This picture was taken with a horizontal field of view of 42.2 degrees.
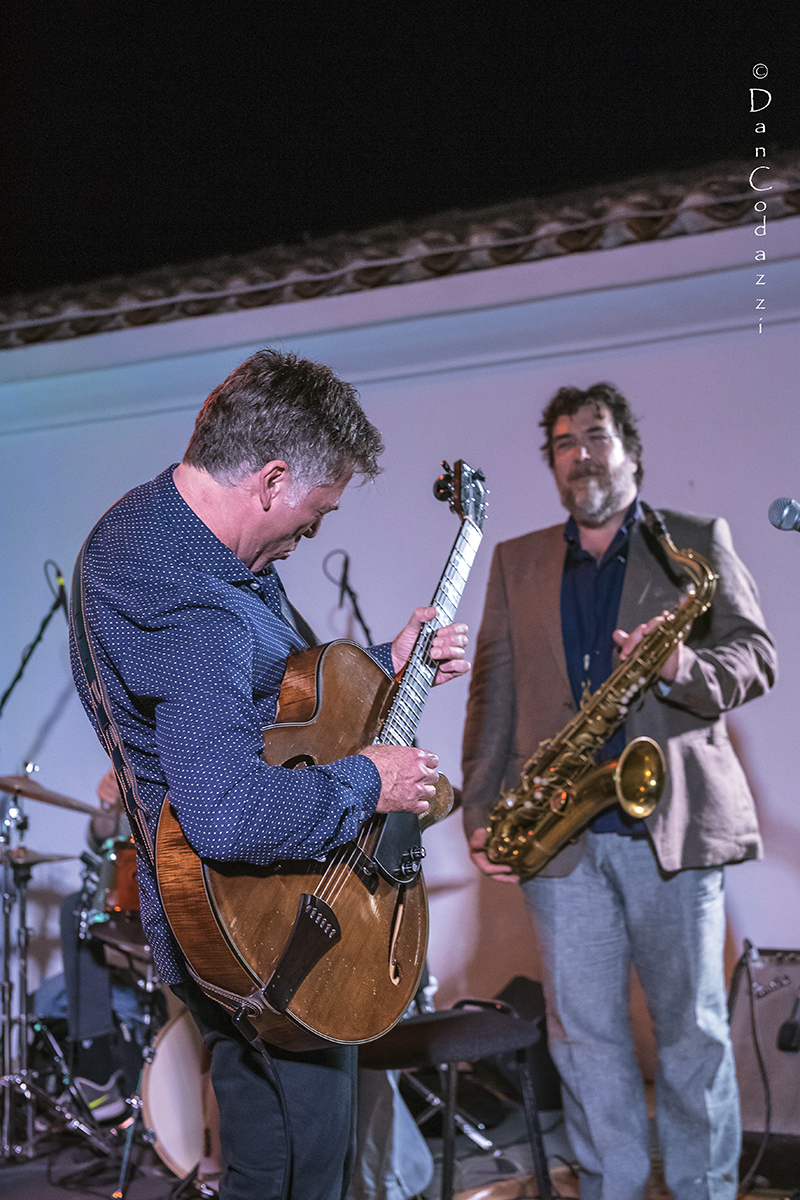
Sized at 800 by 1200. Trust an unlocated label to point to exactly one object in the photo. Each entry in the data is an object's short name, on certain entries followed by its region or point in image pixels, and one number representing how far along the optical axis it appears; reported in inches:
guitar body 61.8
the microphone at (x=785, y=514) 73.3
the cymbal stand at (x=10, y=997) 156.9
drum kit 137.6
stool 111.5
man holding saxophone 110.5
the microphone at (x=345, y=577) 189.5
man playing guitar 60.3
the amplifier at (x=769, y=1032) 128.3
